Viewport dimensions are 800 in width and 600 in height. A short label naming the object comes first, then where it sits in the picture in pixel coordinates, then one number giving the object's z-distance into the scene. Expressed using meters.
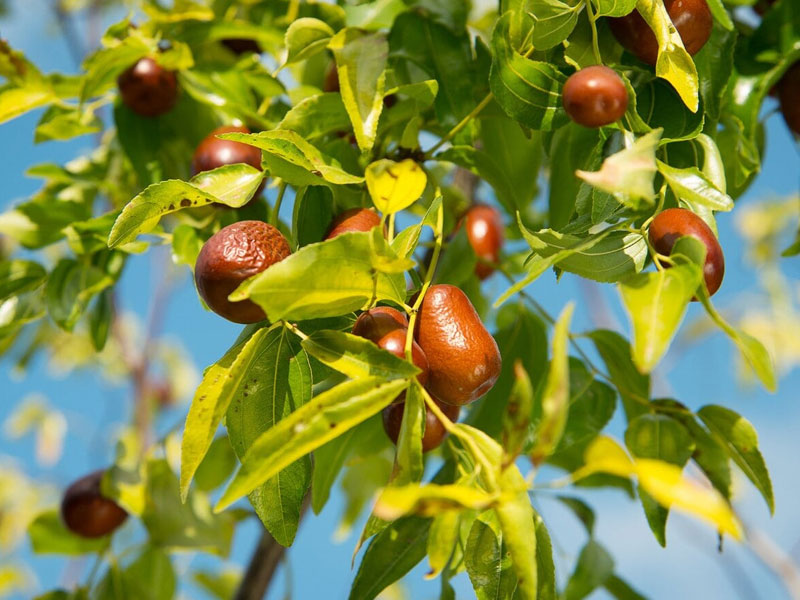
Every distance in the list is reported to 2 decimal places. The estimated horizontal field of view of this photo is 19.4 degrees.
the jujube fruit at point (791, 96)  0.73
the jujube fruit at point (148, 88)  0.76
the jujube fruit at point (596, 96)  0.62
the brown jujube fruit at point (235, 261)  0.62
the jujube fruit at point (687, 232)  0.61
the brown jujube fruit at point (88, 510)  0.83
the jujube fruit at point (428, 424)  0.64
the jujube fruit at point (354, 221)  0.65
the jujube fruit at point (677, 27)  0.65
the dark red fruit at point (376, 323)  0.63
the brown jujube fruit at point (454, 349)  0.63
